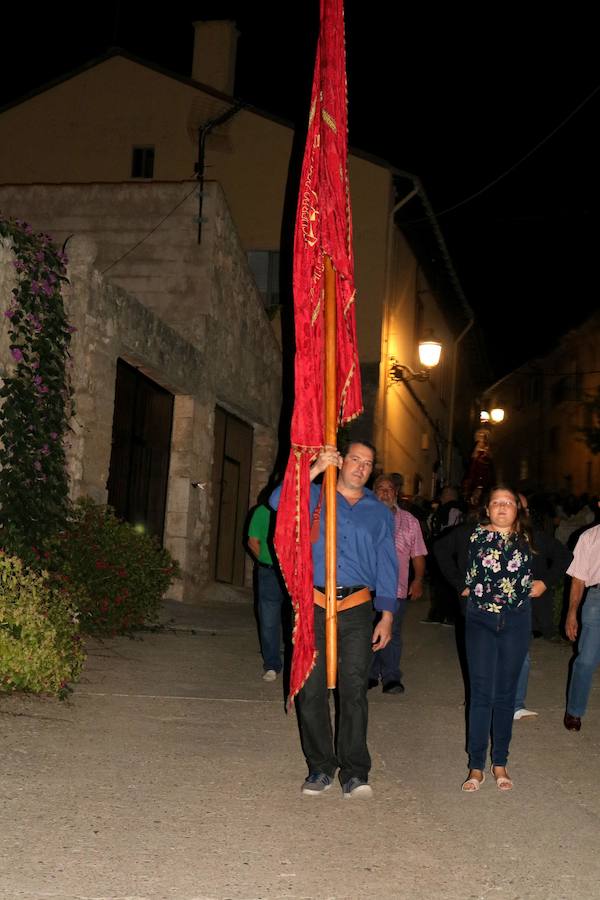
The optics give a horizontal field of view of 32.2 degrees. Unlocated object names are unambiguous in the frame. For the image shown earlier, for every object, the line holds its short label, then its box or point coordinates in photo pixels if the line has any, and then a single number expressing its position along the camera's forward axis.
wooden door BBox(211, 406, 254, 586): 15.31
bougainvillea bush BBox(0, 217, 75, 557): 8.97
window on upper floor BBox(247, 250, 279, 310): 20.86
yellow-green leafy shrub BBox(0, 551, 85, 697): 6.71
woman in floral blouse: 5.70
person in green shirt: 8.78
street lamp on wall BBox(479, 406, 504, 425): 27.56
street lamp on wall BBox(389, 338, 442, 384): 19.95
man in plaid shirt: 8.48
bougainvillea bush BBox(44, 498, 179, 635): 9.44
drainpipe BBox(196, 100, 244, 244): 13.88
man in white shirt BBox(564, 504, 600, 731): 7.14
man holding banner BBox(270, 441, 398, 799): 5.27
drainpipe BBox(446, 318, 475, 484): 32.22
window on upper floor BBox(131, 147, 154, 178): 21.50
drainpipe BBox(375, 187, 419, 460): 21.47
